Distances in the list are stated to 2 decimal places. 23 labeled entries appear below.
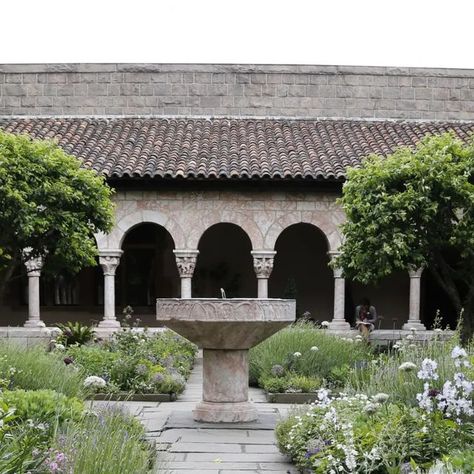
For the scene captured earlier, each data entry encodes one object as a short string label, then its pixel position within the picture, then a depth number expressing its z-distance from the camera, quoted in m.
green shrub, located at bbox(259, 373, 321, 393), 10.11
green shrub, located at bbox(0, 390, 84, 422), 5.95
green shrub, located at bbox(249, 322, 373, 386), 10.94
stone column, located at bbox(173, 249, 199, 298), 17.70
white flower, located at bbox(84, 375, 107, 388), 7.17
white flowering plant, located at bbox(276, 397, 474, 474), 5.36
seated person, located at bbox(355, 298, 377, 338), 16.38
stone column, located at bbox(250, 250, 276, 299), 17.70
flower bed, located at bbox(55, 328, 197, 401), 10.01
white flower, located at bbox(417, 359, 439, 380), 5.52
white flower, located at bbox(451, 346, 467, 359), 5.36
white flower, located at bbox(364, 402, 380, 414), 5.48
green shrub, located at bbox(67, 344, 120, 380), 10.38
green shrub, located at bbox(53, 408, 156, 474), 4.38
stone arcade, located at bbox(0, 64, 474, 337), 19.36
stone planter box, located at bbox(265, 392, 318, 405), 9.92
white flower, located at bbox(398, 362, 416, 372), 6.51
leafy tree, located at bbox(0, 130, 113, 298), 12.10
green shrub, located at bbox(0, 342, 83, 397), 7.97
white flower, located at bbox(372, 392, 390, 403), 5.84
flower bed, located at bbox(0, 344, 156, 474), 4.31
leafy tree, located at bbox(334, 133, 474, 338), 11.95
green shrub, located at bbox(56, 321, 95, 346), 15.21
